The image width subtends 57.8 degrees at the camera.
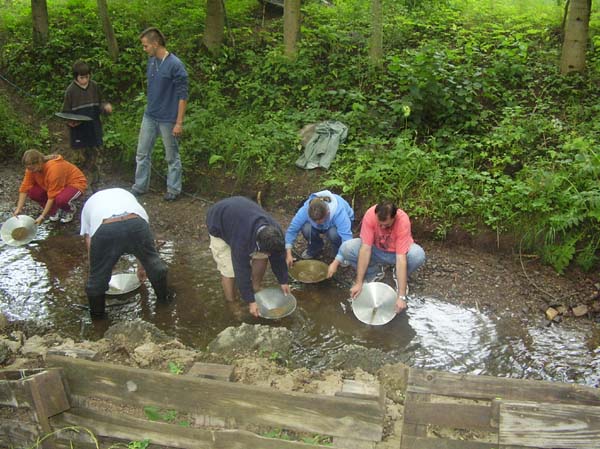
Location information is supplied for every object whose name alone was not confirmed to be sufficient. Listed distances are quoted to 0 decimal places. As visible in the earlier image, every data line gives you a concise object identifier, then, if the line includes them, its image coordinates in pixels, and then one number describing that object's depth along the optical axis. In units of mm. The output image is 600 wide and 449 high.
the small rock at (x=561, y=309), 5637
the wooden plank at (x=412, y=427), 2820
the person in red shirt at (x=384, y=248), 5116
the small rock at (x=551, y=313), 5574
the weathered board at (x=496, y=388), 2943
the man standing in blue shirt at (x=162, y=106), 6875
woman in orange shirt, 6348
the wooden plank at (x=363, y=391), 2868
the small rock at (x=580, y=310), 5595
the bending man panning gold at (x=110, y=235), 4863
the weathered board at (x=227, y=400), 2768
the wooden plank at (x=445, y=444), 2752
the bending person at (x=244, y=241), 4512
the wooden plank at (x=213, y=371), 3203
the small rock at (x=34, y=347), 4344
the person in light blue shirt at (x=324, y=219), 5430
